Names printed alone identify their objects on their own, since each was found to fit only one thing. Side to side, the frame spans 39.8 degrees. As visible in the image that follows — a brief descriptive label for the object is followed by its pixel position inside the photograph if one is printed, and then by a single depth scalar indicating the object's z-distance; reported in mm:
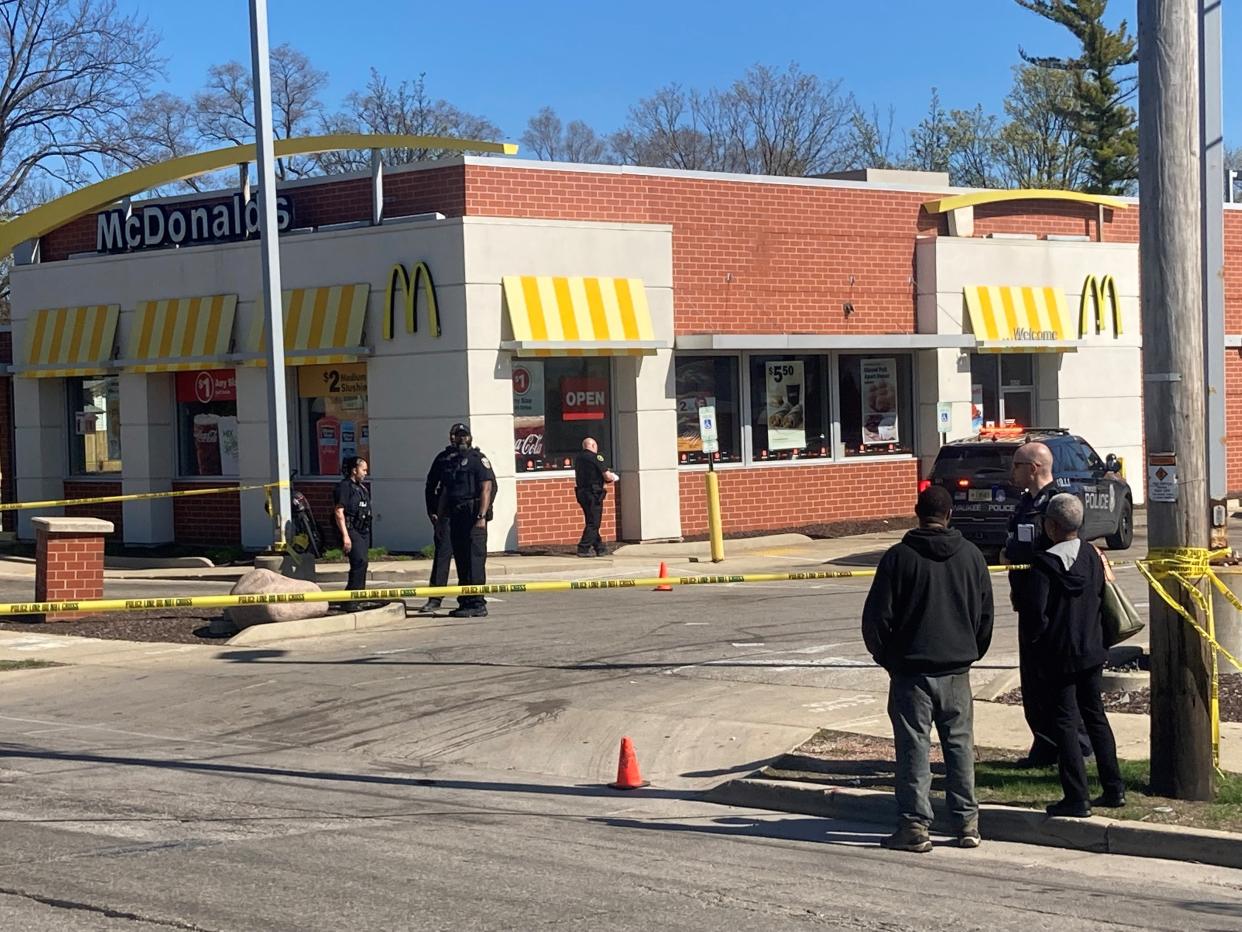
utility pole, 8875
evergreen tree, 55000
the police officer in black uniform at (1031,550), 9078
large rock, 16328
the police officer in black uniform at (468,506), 16797
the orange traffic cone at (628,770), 10125
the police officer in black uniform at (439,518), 17047
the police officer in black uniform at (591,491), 23964
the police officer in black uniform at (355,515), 17219
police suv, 21359
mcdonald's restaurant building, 24062
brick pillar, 17750
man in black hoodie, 8375
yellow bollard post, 21859
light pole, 19828
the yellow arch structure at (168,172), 25297
